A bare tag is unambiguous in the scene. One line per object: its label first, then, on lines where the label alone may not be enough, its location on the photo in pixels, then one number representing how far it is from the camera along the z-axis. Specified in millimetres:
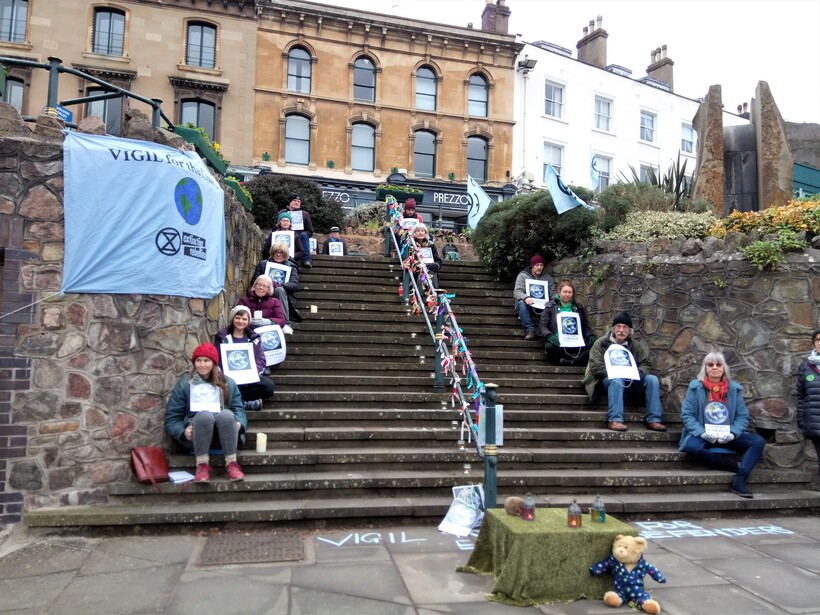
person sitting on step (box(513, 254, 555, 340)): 9914
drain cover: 4684
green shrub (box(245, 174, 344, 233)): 16734
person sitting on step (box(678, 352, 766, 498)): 6691
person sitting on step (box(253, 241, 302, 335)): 9383
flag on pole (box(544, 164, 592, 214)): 10203
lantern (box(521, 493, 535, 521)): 4154
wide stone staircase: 5602
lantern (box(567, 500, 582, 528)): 4090
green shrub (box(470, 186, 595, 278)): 10289
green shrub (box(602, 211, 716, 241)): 9305
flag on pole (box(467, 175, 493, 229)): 15344
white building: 26312
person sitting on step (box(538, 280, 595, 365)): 9125
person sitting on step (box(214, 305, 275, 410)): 6875
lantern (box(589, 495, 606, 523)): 4190
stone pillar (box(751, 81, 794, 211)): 11594
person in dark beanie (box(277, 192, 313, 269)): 11373
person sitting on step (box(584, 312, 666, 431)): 7535
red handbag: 5594
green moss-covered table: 3973
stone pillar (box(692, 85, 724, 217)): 11664
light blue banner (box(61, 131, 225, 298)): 5617
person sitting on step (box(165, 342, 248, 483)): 5688
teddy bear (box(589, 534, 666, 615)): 3914
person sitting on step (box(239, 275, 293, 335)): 8055
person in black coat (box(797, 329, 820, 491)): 6645
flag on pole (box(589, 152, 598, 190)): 21594
